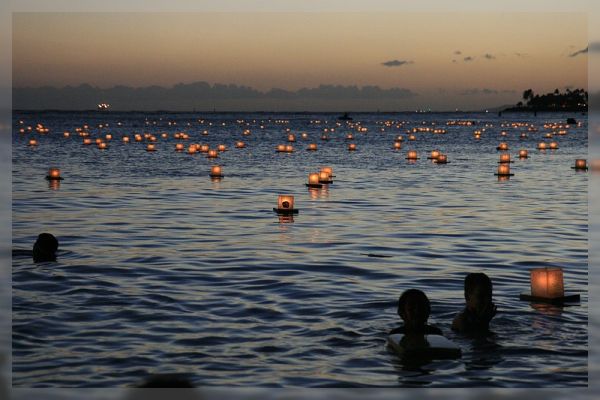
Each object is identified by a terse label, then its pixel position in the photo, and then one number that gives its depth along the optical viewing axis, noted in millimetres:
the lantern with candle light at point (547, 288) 13789
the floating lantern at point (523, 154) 52172
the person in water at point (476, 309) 11625
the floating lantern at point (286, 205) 24703
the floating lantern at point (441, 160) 47625
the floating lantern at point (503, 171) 38250
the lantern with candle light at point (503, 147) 62281
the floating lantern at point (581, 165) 41594
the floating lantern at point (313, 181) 32838
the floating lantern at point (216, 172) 36625
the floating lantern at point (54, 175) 35406
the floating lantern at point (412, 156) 50206
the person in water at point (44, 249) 17297
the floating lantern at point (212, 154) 50500
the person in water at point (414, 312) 11117
